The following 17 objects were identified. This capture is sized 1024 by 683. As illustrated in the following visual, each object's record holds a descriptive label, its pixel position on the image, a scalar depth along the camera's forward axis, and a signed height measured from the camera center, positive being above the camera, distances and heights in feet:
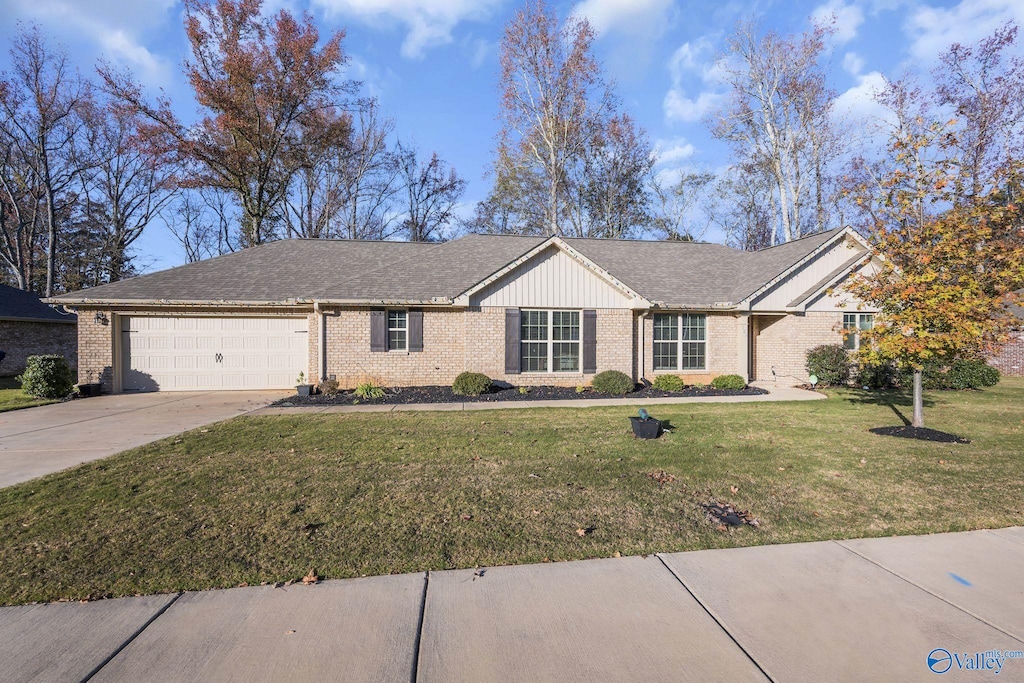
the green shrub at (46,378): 40.42 -3.08
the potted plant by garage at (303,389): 42.19 -4.26
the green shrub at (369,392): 41.06 -4.46
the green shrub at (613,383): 43.68 -3.97
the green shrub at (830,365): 47.50 -2.53
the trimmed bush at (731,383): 46.60 -4.23
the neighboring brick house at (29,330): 62.59 +1.72
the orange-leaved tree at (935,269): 23.71 +3.77
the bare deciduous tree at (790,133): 77.92 +36.02
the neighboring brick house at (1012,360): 65.31 -2.91
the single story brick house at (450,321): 44.80 +2.02
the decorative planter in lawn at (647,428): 24.86 -4.65
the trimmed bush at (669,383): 45.91 -4.19
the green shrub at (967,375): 46.78 -3.55
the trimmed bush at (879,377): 47.73 -3.81
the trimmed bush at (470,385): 41.93 -3.94
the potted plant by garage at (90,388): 43.37 -4.25
